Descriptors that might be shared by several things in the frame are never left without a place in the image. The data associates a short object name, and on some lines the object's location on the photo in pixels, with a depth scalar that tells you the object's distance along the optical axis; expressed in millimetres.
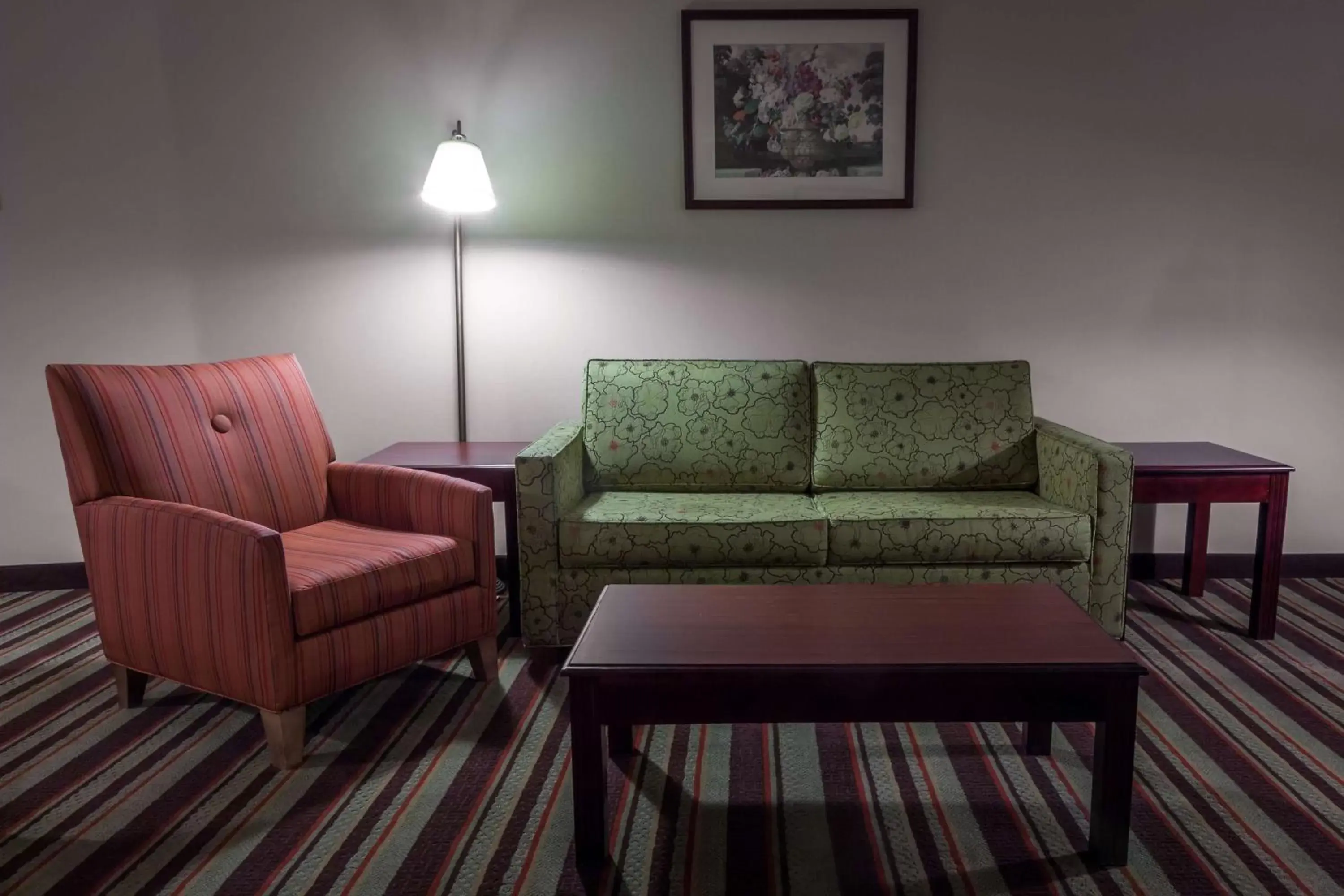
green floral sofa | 2646
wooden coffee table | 1640
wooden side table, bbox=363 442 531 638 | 2855
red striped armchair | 2059
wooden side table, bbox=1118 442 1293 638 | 2799
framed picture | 3242
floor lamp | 3027
